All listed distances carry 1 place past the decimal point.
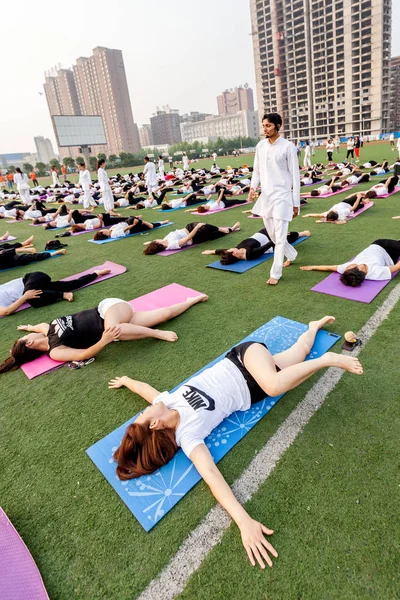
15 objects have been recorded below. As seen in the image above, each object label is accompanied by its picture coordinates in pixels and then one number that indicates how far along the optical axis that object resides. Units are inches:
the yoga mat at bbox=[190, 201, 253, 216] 407.5
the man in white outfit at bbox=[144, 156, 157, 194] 540.7
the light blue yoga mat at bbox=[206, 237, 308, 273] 214.5
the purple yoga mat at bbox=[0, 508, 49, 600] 63.2
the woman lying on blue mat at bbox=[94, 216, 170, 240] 339.0
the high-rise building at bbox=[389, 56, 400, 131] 3144.7
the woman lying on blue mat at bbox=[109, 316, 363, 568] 77.5
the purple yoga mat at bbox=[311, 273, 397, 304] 156.6
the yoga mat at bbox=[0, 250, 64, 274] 282.7
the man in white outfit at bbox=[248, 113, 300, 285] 173.6
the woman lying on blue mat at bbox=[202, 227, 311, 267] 221.5
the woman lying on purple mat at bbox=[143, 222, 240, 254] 272.1
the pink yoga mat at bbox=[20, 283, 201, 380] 179.8
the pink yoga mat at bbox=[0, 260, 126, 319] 229.9
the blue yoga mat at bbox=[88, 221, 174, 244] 331.4
